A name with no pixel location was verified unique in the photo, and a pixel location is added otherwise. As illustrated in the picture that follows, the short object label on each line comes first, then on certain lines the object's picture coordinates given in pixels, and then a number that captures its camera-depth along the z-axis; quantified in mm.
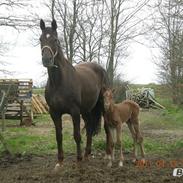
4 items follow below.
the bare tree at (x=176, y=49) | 9859
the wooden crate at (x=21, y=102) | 18547
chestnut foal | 7945
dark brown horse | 6886
